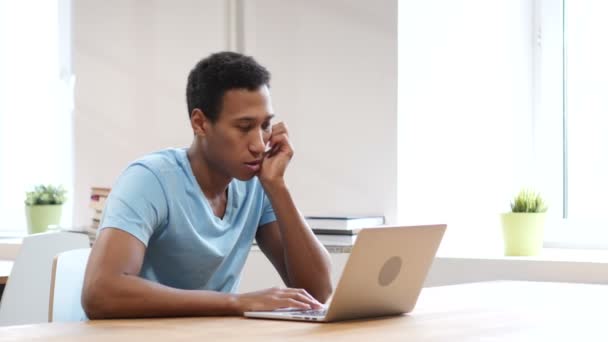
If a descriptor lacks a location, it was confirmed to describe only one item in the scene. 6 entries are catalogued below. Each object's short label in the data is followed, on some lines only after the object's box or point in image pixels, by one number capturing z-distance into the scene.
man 3.35
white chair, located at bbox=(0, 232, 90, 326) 4.90
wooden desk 2.80
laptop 3.08
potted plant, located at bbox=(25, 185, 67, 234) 7.13
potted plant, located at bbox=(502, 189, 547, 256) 5.38
